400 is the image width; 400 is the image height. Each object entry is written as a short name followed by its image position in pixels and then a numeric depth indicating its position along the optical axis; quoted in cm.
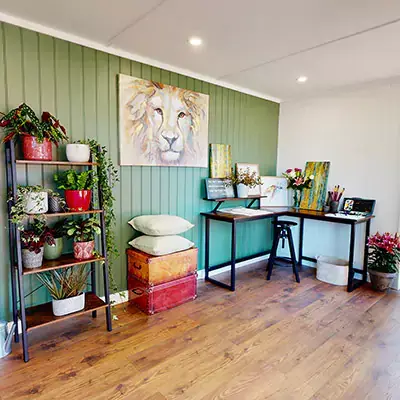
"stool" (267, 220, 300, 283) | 368
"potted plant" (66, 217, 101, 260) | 239
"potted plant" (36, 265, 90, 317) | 231
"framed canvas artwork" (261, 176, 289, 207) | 420
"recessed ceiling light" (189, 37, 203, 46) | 245
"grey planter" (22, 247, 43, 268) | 213
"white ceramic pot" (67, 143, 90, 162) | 231
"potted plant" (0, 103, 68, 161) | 203
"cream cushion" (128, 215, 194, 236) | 280
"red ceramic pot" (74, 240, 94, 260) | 239
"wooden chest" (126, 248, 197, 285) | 276
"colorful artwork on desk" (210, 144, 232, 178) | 364
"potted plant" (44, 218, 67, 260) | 222
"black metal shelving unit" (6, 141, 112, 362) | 204
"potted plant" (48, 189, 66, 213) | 225
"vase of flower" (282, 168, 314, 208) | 407
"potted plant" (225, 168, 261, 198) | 373
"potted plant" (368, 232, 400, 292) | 327
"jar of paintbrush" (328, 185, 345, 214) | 375
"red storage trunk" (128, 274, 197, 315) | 277
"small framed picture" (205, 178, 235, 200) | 356
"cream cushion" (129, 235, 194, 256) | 278
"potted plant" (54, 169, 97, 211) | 230
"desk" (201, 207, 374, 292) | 325
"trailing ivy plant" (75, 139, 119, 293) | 244
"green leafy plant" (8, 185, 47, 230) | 198
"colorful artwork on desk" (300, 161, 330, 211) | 400
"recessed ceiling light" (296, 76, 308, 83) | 337
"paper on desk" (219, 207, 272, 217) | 352
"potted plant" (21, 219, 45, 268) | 213
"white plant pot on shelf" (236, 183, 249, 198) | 372
